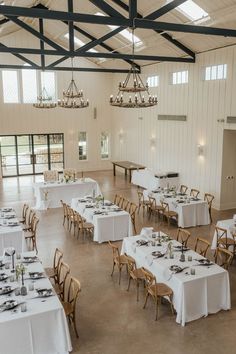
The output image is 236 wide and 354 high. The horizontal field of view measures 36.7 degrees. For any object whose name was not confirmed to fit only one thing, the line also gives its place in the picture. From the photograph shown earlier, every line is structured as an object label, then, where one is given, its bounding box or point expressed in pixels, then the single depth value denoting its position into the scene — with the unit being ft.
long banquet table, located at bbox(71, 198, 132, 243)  35.99
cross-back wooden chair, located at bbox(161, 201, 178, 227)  40.47
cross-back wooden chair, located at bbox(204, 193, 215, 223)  43.04
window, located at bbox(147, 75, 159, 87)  60.13
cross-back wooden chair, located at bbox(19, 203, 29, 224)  37.86
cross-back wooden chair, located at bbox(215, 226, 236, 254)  31.48
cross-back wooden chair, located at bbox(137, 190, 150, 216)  45.17
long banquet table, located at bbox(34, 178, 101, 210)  48.57
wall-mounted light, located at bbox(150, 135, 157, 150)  61.93
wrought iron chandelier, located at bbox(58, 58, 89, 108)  45.03
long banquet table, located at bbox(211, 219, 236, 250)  33.19
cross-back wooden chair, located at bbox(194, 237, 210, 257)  34.09
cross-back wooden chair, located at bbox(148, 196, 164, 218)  42.29
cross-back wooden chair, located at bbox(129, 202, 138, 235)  38.31
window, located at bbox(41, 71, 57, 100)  71.10
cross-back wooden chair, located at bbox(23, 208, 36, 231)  35.12
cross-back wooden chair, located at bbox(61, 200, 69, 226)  40.47
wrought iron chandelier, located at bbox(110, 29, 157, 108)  29.73
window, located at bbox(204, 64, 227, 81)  44.60
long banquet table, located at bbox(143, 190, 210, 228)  40.37
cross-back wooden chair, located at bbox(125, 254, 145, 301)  25.40
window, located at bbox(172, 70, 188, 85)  52.34
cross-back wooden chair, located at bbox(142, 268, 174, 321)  22.76
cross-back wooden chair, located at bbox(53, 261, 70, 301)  23.48
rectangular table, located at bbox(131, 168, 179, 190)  54.54
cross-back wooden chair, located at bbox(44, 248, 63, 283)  25.33
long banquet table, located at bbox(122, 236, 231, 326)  22.41
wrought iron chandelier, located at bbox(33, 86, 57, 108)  54.44
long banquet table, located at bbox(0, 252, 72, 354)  18.21
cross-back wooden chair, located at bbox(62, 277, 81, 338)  20.77
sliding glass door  71.56
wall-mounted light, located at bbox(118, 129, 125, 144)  74.41
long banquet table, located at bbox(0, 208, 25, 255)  30.83
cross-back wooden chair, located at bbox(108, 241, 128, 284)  27.50
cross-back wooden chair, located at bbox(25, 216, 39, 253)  33.37
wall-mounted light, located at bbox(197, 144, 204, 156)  49.33
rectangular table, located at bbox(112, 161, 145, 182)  64.65
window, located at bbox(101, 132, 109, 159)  79.43
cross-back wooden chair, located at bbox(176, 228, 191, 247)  36.52
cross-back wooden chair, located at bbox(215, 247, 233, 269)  29.65
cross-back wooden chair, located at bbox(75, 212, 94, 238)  36.47
